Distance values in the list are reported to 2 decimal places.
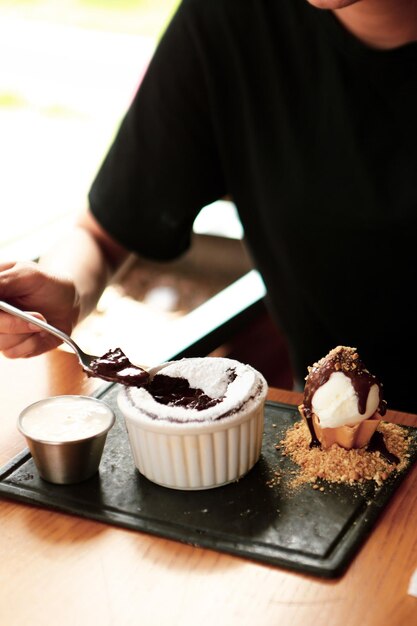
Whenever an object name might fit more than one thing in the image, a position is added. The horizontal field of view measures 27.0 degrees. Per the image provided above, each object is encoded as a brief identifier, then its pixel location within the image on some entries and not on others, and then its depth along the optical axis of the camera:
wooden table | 0.93
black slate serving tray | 1.03
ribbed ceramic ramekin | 1.14
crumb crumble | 1.17
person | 1.50
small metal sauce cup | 1.15
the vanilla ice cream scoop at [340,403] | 1.18
